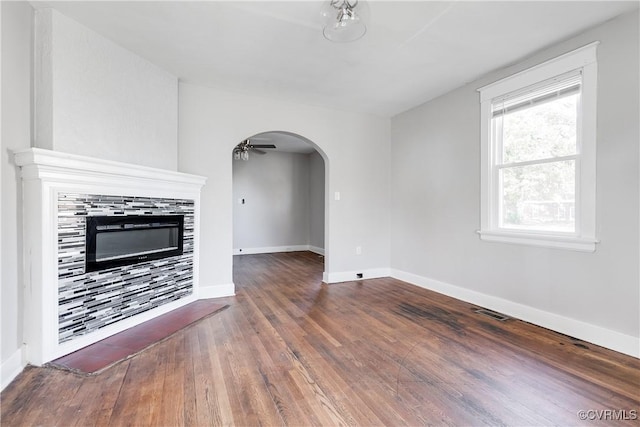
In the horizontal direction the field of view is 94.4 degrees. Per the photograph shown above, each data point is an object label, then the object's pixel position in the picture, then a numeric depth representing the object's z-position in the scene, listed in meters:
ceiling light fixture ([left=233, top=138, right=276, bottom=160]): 5.41
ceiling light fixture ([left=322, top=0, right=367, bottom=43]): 1.86
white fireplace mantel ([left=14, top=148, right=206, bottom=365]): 1.96
